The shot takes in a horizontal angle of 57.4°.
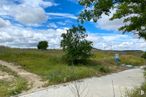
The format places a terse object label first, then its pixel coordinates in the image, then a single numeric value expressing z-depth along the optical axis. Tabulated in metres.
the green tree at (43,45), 20.30
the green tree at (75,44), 12.45
